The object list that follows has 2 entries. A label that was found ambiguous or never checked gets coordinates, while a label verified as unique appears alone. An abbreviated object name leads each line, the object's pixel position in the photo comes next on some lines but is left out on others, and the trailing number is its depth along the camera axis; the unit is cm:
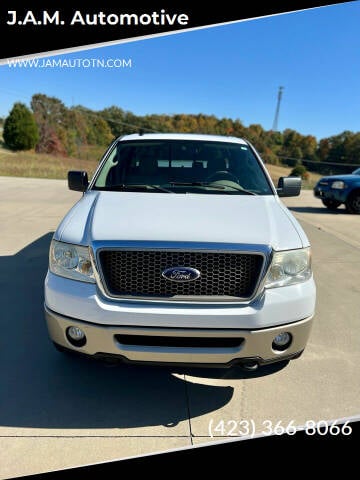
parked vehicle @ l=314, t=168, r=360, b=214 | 1153
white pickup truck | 227
